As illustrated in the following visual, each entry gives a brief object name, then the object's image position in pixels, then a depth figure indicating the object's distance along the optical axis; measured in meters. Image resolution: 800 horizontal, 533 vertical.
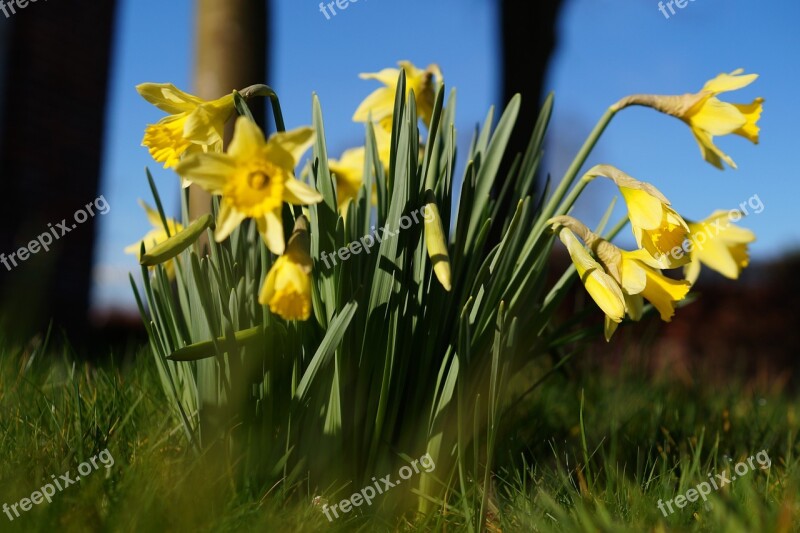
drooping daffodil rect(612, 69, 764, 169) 0.95
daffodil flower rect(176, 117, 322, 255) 0.86
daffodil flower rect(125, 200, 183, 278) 1.05
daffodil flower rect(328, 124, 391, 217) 1.07
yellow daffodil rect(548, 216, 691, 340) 0.92
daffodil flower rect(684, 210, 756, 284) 1.04
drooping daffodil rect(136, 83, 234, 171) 0.91
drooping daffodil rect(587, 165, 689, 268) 0.92
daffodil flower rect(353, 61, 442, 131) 1.05
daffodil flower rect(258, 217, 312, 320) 0.86
